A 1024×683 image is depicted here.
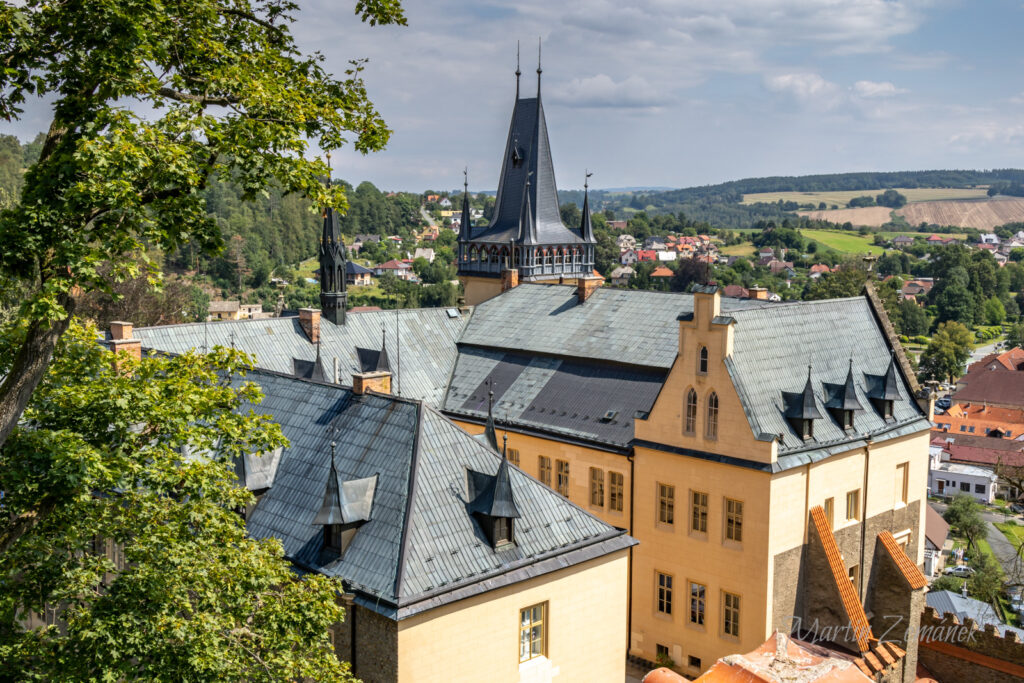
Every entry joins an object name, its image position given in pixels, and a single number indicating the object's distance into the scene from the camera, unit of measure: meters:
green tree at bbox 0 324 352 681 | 15.34
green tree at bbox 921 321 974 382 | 136.25
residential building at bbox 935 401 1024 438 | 109.56
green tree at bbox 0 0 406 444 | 13.59
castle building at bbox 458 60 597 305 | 52.06
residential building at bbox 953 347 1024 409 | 119.06
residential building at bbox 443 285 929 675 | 31.48
